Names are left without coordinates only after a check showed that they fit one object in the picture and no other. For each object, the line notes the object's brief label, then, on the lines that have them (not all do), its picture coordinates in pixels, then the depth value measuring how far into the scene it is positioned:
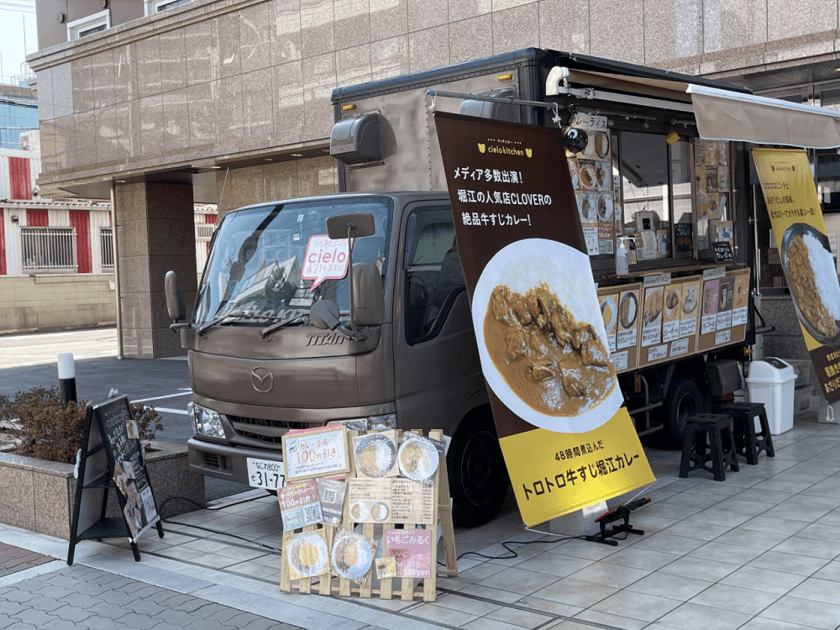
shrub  6.58
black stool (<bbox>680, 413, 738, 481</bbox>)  7.05
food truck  5.59
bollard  6.91
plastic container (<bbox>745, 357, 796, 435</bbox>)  8.49
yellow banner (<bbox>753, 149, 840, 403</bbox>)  8.16
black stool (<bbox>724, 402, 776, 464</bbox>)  7.47
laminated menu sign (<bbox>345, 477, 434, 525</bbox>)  4.94
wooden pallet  4.91
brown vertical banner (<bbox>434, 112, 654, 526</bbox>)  5.17
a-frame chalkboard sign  5.66
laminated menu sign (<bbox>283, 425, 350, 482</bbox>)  5.11
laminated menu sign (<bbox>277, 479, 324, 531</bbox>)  5.09
